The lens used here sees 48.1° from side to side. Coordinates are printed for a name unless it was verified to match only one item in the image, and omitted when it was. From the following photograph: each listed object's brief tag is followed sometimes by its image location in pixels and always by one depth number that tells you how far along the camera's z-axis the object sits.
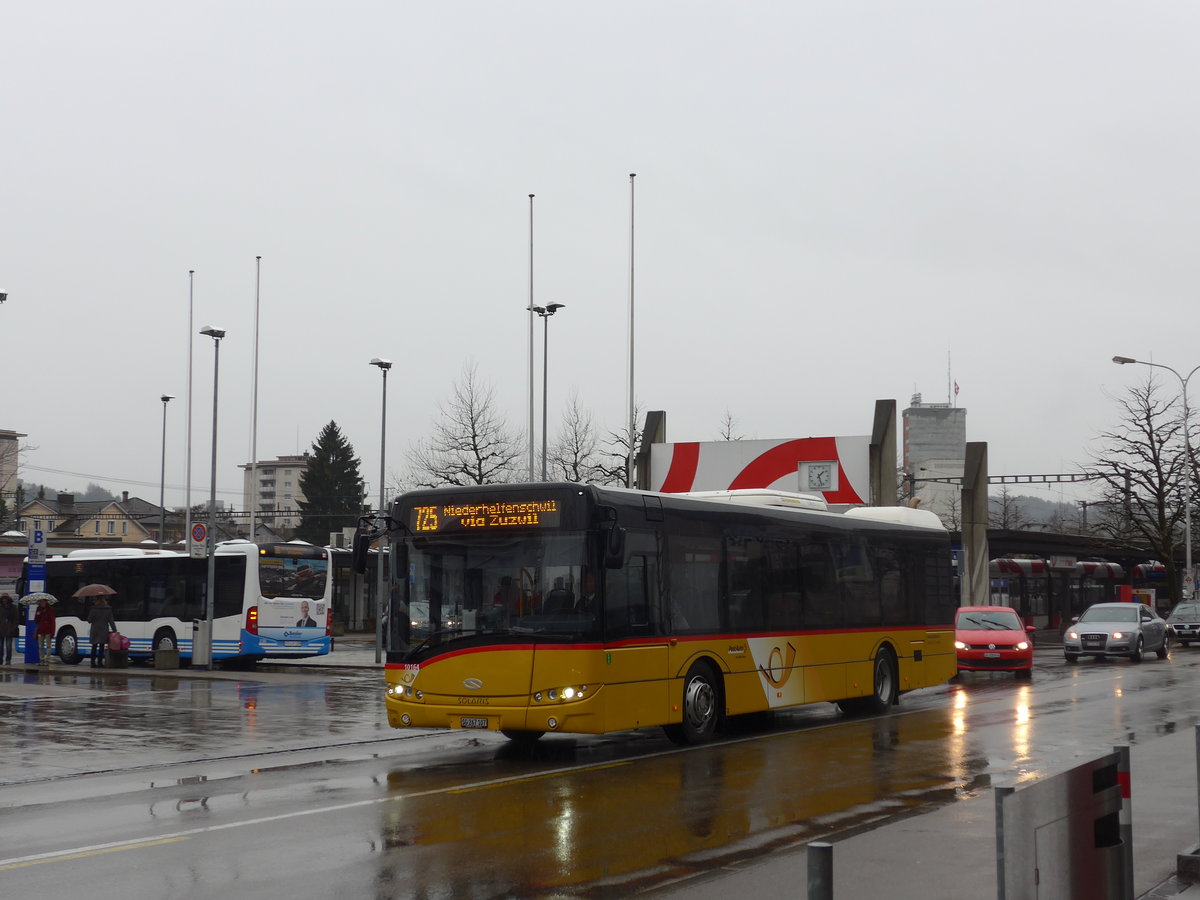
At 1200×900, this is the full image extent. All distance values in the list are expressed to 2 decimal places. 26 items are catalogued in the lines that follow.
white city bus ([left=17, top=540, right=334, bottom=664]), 33.25
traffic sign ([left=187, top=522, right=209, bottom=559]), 29.48
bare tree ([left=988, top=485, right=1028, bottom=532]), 107.72
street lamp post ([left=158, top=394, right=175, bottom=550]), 63.09
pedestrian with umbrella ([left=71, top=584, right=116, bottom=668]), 31.97
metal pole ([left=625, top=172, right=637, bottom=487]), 42.88
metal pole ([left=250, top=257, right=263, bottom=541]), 51.00
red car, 29.19
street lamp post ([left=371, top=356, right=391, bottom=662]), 33.79
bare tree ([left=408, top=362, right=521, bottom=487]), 62.16
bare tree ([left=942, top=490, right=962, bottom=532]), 104.22
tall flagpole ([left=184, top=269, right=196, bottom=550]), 50.62
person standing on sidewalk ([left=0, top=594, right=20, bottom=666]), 34.31
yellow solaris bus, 14.16
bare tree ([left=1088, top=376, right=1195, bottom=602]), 57.72
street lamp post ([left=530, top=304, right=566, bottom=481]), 46.03
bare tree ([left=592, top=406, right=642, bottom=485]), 66.12
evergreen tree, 107.62
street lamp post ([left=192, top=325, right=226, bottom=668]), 30.45
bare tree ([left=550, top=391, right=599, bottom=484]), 66.38
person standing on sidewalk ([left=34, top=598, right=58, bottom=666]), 32.72
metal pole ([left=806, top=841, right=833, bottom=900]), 4.15
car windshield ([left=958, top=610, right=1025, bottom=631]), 30.11
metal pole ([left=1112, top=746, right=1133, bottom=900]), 6.36
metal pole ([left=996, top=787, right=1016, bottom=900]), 4.66
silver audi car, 35.31
